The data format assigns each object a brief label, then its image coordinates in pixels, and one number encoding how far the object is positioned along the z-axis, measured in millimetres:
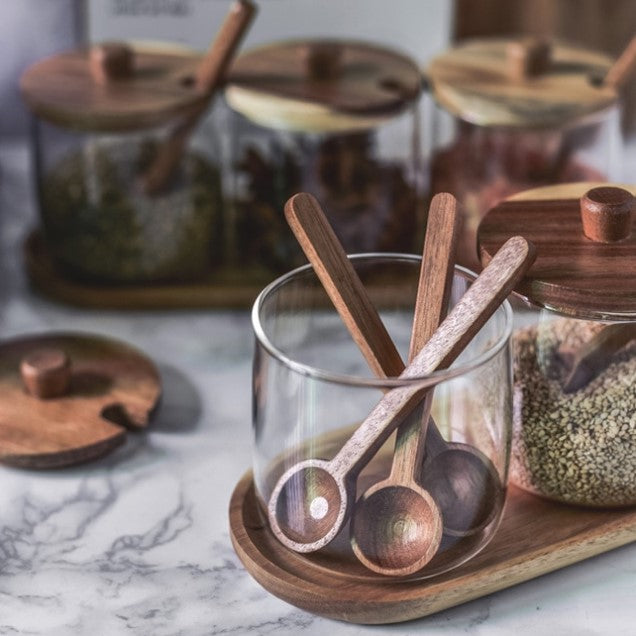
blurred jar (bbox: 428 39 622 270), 866
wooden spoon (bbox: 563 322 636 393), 724
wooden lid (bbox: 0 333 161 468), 794
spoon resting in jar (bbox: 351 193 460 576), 706
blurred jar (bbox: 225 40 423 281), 864
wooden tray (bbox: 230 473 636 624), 713
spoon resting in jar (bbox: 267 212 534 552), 697
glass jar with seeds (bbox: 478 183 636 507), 717
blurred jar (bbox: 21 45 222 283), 878
